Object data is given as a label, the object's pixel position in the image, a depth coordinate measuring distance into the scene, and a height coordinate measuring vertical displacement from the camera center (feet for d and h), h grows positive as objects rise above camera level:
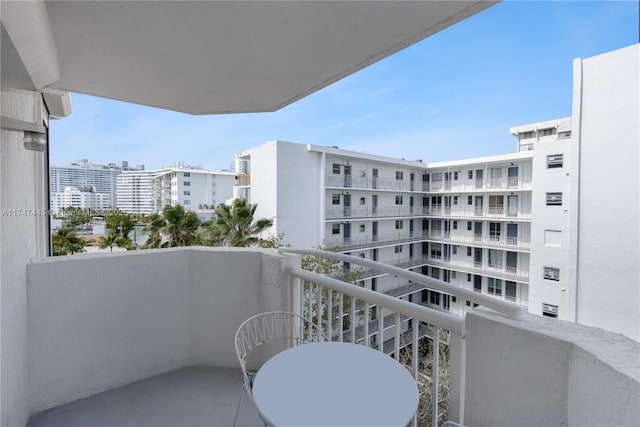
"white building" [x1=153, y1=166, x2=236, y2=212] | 90.07 +6.18
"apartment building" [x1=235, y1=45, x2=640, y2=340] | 34.14 -0.35
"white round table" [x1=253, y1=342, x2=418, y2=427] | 3.34 -2.25
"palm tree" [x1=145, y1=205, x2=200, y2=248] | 38.01 -2.92
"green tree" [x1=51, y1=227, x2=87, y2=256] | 32.03 -4.03
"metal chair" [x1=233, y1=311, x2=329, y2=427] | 6.84 -2.95
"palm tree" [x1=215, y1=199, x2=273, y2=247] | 38.55 -2.29
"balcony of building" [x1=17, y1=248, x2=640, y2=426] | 3.07 -2.22
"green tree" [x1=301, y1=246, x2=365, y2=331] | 30.17 -6.40
